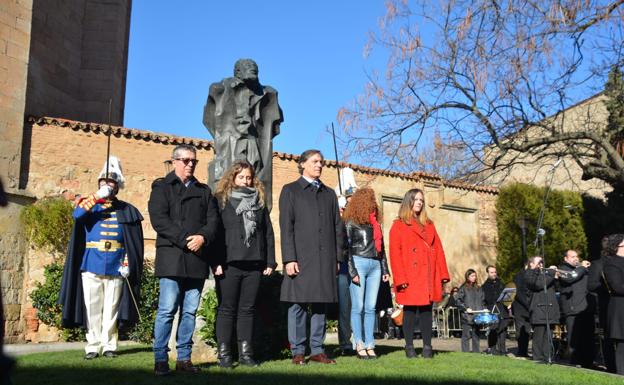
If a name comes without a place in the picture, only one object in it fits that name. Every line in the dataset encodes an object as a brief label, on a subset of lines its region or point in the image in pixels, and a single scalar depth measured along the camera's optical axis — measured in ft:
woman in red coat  22.39
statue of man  22.71
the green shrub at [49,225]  44.73
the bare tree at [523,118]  34.99
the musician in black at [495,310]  36.14
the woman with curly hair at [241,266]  18.74
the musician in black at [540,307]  30.27
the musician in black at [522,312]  34.22
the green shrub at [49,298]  42.16
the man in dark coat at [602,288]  23.63
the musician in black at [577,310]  30.81
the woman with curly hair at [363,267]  22.56
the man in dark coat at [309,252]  19.74
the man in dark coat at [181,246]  17.31
